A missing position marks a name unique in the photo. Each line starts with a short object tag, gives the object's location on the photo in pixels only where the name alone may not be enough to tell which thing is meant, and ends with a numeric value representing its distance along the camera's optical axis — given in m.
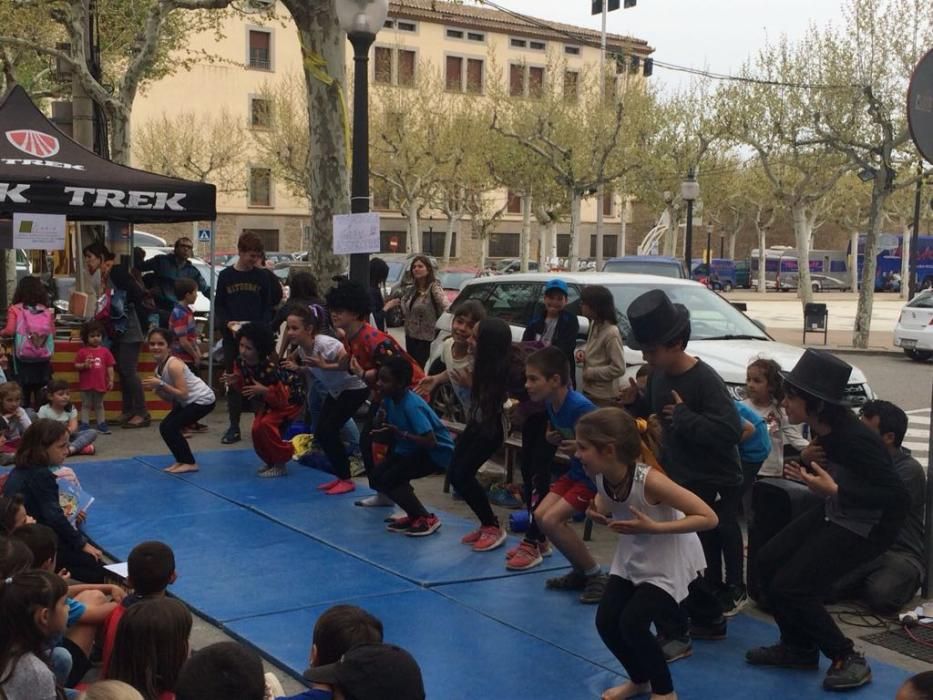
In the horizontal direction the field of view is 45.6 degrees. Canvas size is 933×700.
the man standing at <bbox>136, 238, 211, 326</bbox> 13.03
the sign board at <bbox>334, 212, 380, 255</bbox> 10.02
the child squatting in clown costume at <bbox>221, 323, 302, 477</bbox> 9.23
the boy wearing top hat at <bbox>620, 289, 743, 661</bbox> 5.35
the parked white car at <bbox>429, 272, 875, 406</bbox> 9.21
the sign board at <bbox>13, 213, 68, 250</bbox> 11.51
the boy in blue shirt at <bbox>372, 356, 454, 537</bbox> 7.45
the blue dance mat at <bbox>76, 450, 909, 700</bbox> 5.27
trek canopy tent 11.41
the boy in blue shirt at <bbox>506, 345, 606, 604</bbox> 6.02
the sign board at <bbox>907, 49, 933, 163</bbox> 6.02
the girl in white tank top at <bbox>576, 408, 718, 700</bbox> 4.66
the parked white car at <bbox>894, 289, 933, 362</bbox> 21.52
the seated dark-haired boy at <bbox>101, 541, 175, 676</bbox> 4.52
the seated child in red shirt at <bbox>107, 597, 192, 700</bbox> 3.60
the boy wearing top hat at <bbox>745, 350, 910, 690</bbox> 5.01
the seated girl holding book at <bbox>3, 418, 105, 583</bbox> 6.00
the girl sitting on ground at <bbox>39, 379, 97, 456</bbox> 10.02
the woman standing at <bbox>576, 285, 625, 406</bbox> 8.16
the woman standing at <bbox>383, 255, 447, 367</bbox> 11.56
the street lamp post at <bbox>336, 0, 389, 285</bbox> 10.00
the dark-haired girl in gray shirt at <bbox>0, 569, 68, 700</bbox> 3.71
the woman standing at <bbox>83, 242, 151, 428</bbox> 11.75
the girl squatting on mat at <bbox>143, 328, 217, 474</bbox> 9.27
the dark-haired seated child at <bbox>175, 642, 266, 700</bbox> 3.10
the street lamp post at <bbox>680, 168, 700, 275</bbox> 27.14
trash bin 25.19
